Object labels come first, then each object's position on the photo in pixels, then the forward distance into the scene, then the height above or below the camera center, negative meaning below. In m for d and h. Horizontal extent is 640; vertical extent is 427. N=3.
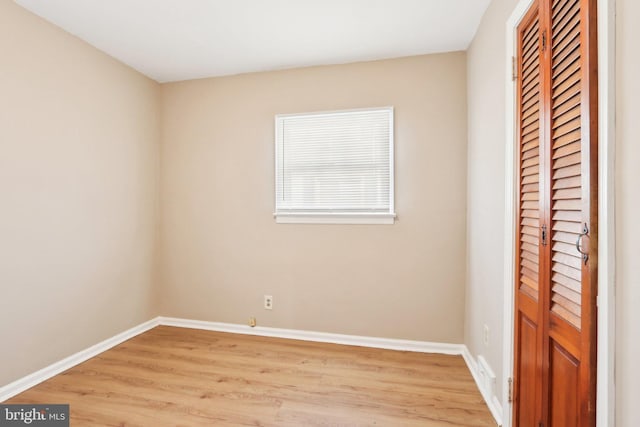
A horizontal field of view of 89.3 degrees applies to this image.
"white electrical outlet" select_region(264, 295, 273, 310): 3.03 -0.80
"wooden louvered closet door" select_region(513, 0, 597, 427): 0.96 +0.00
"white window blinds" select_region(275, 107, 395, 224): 2.77 +0.44
